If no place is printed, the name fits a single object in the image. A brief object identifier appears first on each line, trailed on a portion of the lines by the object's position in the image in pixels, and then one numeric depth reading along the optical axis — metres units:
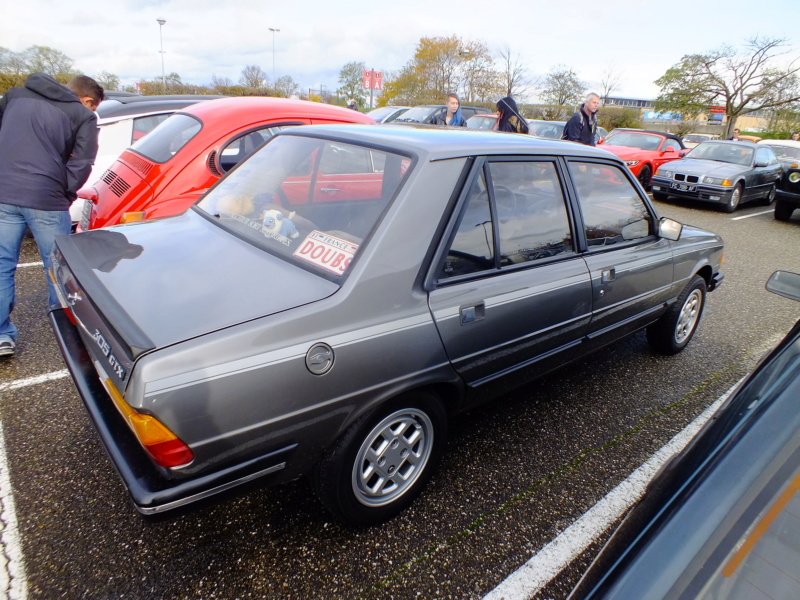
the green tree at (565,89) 38.88
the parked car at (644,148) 11.82
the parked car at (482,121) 15.11
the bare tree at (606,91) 43.47
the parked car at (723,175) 10.26
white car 5.68
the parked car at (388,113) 15.58
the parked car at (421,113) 14.11
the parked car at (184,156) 4.00
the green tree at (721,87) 28.80
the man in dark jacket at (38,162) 3.17
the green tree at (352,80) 53.22
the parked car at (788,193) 9.70
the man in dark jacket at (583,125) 7.40
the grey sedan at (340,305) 1.56
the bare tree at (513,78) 40.94
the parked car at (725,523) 0.93
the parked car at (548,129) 14.29
